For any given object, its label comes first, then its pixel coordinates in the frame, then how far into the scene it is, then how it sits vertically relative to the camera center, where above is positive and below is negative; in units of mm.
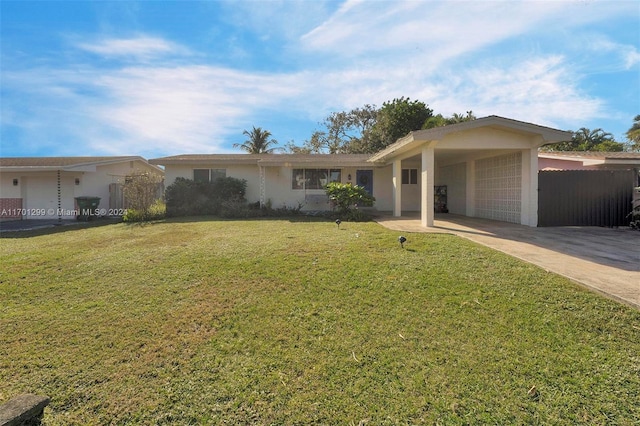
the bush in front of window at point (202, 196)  13398 +361
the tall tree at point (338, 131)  31016 +7385
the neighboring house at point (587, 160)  11344 +1621
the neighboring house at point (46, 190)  15042 +788
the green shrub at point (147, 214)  11953 -370
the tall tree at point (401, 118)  23750 +6460
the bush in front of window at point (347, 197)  11641 +181
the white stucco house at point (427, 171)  9219 +1397
